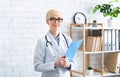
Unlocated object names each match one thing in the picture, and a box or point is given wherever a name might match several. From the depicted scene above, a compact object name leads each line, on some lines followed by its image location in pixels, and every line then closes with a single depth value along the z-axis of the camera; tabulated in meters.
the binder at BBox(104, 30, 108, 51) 3.79
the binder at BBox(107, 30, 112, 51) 3.82
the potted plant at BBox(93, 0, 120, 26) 3.81
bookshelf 3.55
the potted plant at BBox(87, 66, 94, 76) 3.69
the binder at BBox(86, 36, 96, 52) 3.65
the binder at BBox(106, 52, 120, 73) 3.89
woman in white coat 2.43
